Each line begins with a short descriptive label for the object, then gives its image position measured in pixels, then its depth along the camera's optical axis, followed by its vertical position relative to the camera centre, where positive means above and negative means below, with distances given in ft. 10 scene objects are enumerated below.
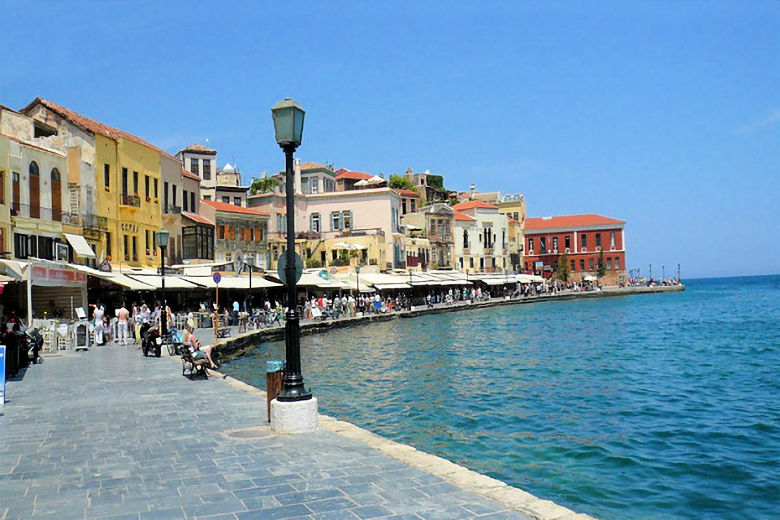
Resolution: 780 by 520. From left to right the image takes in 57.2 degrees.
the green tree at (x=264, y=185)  215.10 +34.15
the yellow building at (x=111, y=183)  108.37 +19.27
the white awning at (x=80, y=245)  100.27 +8.10
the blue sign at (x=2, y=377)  36.45 -3.69
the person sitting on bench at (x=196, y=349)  48.08 -3.57
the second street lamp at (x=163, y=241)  72.54 +5.93
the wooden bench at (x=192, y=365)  48.14 -4.51
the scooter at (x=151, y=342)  64.08 -3.77
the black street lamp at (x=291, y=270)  28.89 +1.04
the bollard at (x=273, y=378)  30.94 -3.57
